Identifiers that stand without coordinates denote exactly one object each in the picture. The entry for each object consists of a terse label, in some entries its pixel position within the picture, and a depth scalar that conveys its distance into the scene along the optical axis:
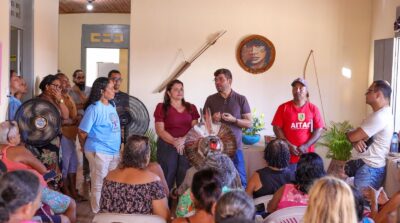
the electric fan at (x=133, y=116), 5.16
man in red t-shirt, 4.02
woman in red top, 4.01
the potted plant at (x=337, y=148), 5.36
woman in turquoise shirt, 4.08
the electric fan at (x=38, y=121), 4.29
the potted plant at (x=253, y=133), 5.30
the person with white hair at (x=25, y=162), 3.05
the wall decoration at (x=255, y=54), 6.38
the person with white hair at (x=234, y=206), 1.82
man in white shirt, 3.42
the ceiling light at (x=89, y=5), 9.24
